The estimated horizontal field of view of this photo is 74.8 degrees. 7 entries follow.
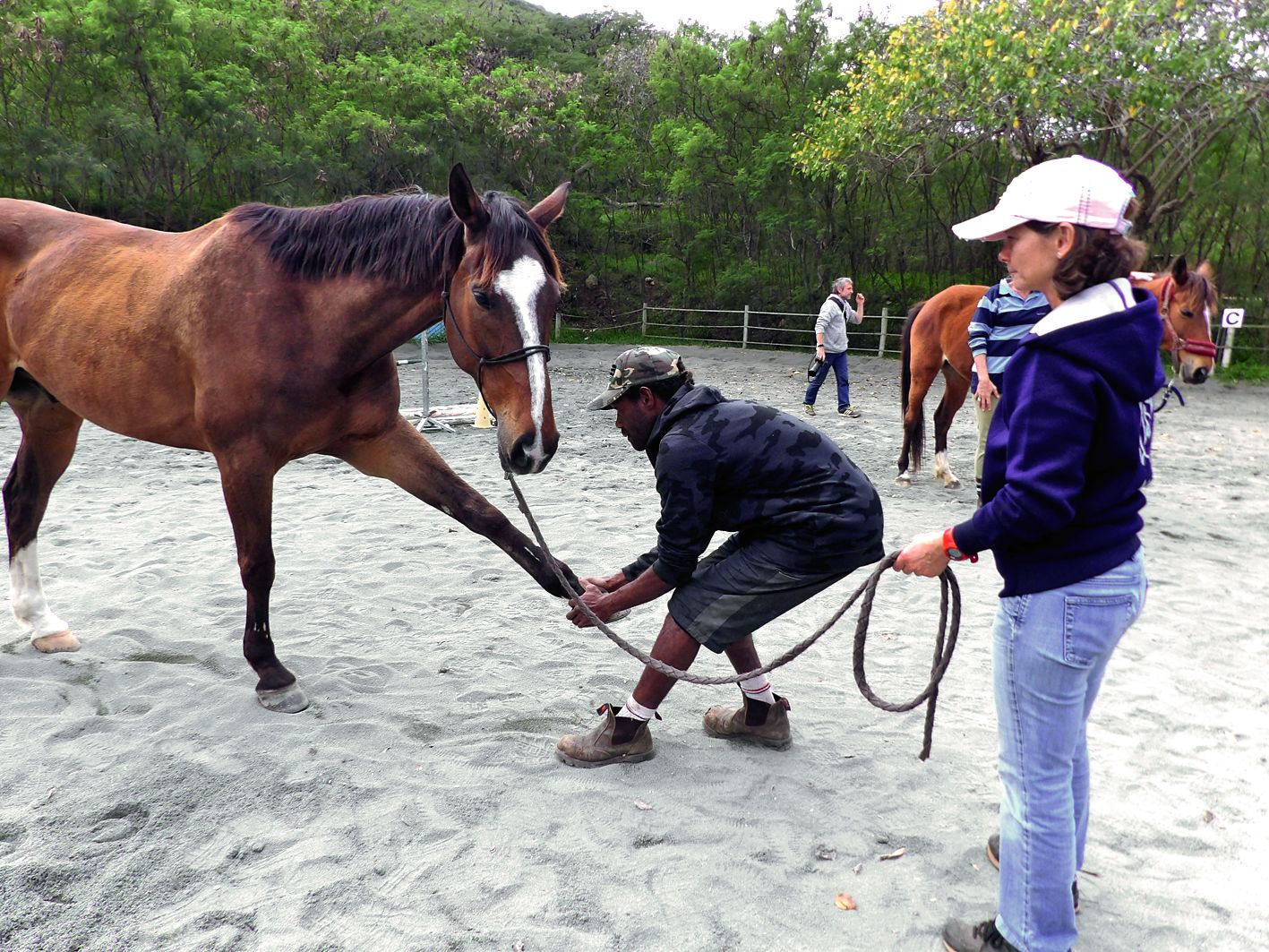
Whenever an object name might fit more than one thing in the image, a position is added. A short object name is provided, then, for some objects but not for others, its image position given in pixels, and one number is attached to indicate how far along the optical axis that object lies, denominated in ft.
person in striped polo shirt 15.90
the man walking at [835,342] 34.32
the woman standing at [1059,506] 5.06
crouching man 8.13
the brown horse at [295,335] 8.73
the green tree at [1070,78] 34.12
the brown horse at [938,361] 23.65
